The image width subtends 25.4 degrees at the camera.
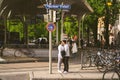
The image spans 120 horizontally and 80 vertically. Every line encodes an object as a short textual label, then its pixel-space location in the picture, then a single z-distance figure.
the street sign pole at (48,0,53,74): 13.45
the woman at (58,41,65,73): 13.74
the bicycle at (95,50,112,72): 14.13
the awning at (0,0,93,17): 26.83
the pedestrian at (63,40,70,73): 13.78
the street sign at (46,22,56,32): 13.54
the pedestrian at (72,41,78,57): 17.47
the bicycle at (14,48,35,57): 21.37
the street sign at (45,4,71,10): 13.30
